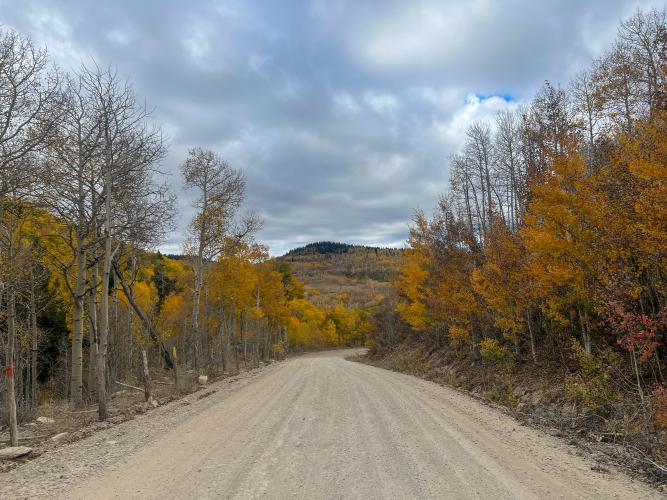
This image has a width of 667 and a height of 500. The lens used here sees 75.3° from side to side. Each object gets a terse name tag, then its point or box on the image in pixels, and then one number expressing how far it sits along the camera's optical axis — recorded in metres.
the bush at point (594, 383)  10.05
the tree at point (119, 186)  12.08
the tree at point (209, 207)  21.86
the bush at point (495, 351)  17.69
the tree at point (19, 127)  8.47
